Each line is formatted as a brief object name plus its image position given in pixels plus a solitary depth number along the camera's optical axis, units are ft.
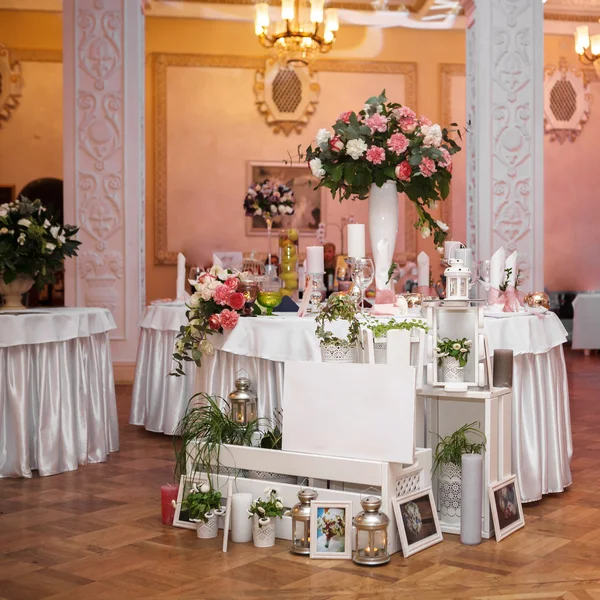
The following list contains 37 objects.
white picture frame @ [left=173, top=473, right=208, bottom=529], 11.52
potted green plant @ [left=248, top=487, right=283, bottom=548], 10.66
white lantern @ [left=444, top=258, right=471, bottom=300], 11.44
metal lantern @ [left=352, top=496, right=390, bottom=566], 9.93
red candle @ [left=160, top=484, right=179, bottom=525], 11.66
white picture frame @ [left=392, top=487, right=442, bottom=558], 10.27
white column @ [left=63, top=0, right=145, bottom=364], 26.50
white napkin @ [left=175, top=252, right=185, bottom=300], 19.13
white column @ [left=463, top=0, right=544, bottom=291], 26.66
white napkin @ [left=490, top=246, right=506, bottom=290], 13.92
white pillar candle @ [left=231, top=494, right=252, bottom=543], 10.88
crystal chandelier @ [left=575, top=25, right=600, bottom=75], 34.73
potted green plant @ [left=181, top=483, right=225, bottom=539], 11.03
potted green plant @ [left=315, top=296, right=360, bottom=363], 11.25
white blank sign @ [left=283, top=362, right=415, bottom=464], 10.37
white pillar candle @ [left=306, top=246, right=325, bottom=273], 13.97
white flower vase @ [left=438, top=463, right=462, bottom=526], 11.33
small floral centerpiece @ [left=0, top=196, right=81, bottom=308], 15.30
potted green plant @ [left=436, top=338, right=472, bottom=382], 11.30
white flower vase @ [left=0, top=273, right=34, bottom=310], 15.67
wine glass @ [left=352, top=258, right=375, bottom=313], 12.62
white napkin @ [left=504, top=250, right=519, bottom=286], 13.89
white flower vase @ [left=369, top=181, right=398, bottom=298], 13.84
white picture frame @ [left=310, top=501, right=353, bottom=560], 10.22
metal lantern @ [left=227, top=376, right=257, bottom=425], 12.17
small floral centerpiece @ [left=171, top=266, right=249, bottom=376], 12.78
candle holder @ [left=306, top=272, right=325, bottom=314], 13.43
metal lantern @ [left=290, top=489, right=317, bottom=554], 10.37
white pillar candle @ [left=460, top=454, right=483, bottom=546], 10.77
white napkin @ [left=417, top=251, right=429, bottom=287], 15.62
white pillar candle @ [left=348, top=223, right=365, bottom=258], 13.19
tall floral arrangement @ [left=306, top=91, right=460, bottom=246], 13.21
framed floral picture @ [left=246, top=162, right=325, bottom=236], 36.14
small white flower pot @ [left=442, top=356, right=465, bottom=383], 11.36
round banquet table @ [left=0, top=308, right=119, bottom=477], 14.43
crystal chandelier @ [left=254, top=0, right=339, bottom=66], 29.86
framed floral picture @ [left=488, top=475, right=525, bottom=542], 10.94
